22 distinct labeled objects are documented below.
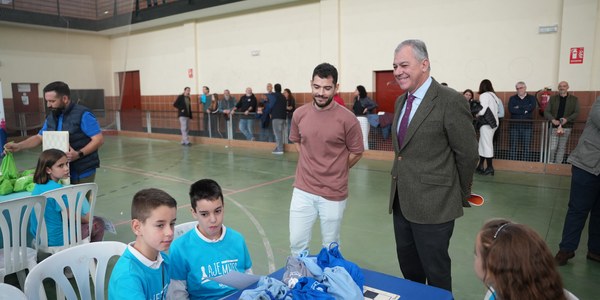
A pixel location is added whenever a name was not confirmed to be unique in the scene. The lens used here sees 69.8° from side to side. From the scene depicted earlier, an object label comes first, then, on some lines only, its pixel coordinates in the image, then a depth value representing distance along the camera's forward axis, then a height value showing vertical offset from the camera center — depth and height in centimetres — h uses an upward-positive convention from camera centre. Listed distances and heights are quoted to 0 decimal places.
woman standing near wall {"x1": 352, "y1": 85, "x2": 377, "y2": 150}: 956 -35
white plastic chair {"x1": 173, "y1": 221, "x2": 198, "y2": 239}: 258 -82
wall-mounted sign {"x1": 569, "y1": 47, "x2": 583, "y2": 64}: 772 +60
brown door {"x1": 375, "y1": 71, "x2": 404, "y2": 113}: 1032 -1
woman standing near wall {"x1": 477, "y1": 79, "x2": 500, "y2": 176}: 752 -69
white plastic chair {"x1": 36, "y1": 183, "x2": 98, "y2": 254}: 316 -91
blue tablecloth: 181 -86
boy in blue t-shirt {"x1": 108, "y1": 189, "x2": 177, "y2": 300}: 177 -69
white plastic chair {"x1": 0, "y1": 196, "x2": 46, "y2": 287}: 275 -90
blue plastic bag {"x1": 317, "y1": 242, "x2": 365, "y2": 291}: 183 -74
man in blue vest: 371 -33
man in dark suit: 226 -37
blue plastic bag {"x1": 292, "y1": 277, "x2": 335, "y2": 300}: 161 -75
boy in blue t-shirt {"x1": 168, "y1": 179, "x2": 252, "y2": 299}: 216 -81
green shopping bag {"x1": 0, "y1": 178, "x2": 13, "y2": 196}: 355 -77
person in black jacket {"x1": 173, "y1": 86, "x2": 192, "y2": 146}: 1240 -58
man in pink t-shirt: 291 -53
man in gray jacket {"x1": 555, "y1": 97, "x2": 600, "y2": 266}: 343 -86
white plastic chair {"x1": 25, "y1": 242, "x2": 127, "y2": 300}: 189 -83
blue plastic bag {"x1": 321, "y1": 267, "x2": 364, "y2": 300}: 166 -76
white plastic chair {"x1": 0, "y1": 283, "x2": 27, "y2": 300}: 155 -72
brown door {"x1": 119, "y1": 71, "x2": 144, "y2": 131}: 1641 -8
